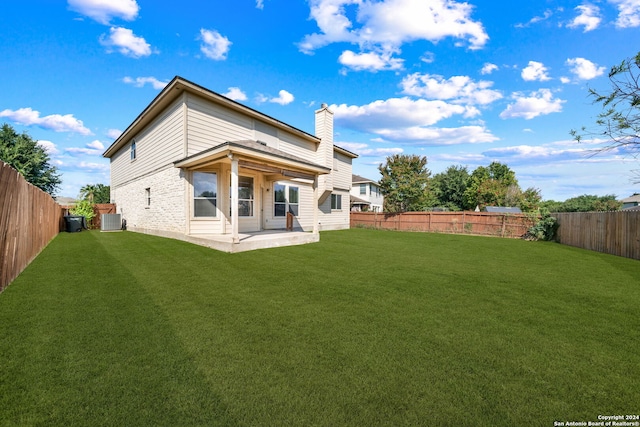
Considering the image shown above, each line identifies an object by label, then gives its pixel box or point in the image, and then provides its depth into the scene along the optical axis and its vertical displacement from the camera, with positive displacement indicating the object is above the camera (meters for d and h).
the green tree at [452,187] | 40.78 +3.46
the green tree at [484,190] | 34.78 +2.64
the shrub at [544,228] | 13.61 -0.93
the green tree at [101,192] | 22.79 +1.72
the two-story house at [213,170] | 9.17 +1.48
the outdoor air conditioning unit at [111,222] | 13.90 -0.74
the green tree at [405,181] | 21.20 +2.21
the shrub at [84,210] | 15.31 -0.14
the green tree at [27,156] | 21.20 +4.15
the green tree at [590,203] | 32.34 +0.85
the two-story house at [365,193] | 37.56 +2.30
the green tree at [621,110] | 7.09 +2.74
